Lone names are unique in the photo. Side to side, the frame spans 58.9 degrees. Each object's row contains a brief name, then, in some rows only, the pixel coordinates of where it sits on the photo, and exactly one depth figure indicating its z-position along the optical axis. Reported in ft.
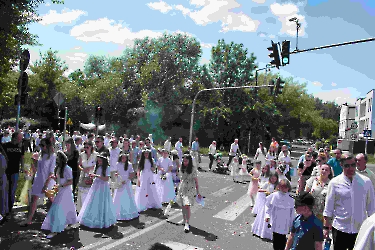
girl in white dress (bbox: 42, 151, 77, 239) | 21.90
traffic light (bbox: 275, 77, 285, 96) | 62.39
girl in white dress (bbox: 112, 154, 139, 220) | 26.73
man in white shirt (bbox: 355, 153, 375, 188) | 18.31
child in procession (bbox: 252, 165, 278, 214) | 29.48
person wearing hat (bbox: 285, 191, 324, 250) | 12.49
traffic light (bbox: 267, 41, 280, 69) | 39.75
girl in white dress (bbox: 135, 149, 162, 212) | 30.81
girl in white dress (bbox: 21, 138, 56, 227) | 22.70
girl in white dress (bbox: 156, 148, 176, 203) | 35.04
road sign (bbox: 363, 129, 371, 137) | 94.98
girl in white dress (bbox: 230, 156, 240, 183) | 56.13
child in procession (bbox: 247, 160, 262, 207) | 34.68
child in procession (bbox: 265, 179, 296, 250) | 18.20
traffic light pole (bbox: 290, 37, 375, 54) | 31.02
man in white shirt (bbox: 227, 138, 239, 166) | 65.48
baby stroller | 66.03
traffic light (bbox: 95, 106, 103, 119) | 47.85
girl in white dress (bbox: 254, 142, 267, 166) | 57.64
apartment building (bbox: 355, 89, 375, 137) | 191.42
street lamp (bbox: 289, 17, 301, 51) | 40.52
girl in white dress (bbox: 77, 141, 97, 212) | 26.03
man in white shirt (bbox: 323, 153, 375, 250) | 15.20
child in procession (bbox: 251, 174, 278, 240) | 24.04
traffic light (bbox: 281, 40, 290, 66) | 38.58
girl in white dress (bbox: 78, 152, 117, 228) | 23.91
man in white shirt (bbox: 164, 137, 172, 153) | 67.14
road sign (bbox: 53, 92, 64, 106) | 40.62
